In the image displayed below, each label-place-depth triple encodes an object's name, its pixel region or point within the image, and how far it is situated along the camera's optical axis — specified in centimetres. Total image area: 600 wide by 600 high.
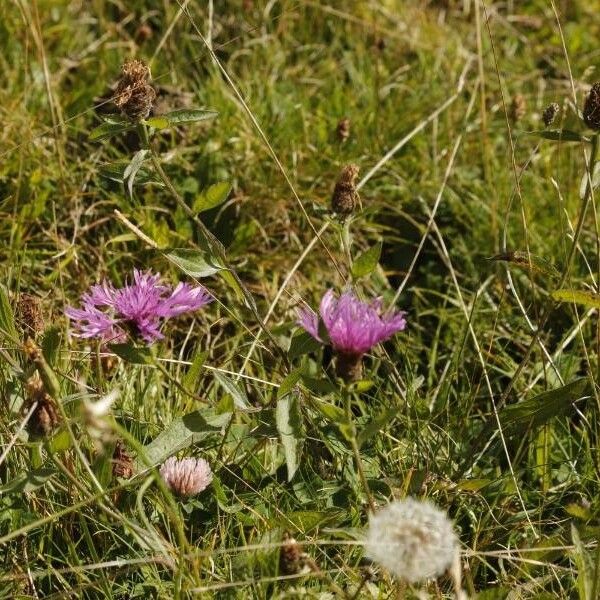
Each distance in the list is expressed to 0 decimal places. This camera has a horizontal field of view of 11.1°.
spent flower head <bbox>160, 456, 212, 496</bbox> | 112
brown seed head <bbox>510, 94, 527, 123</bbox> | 134
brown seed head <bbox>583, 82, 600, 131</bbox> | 113
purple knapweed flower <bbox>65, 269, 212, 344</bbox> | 111
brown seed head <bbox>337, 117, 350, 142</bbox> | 136
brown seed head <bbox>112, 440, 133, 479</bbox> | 113
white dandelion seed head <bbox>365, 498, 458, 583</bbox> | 103
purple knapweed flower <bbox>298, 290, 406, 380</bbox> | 107
